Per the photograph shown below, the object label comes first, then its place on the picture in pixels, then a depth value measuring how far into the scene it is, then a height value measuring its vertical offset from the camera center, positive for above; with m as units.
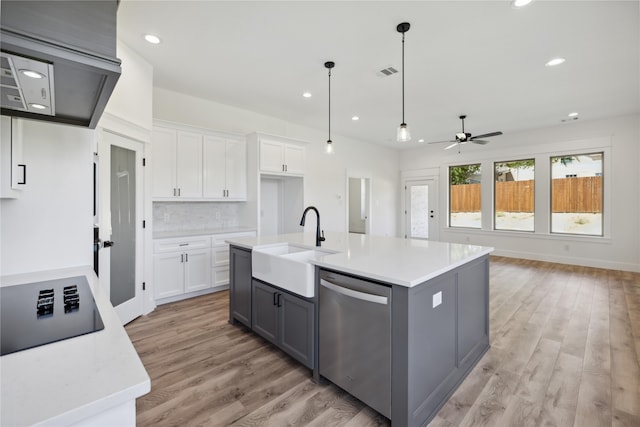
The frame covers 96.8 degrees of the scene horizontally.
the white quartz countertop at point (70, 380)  0.56 -0.39
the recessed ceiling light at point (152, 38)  2.81 +1.73
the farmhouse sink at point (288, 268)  2.04 -0.45
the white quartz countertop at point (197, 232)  3.70 -0.30
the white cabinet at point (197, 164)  3.80 +0.69
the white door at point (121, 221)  2.74 -0.10
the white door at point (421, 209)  8.08 +0.06
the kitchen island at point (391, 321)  1.58 -0.74
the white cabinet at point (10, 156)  1.38 +0.28
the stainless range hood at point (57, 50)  0.69 +0.44
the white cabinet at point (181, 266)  3.56 -0.72
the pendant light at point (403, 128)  2.61 +0.82
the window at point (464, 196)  7.30 +0.39
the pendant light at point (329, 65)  3.34 +1.74
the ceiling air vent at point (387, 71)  3.46 +1.74
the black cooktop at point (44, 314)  0.85 -0.38
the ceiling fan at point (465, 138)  5.16 +1.34
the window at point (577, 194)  5.73 +0.36
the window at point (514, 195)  6.50 +0.38
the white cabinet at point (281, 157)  4.62 +0.93
